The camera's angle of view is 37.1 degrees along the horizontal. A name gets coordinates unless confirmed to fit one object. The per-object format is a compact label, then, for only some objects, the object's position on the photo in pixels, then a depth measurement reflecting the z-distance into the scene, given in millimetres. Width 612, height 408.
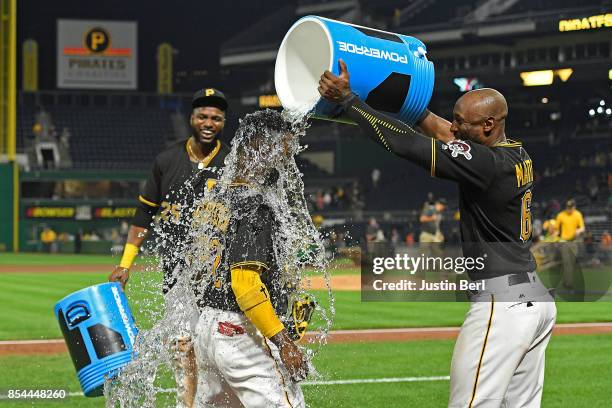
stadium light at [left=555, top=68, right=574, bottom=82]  35094
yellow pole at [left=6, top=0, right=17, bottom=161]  42706
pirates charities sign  54344
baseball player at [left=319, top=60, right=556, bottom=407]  4223
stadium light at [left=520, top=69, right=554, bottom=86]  35781
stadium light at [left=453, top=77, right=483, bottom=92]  37500
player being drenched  4281
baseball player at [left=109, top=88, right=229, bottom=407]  6301
